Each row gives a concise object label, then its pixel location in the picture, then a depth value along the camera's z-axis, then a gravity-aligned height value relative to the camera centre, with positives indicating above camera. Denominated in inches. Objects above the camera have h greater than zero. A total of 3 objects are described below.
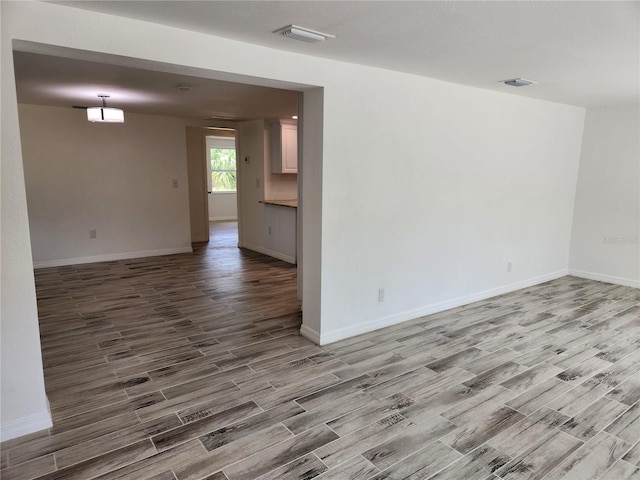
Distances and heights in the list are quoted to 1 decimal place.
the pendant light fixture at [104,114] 181.9 +22.7
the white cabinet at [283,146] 261.6 +14.8
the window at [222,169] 460.8 -1.1
